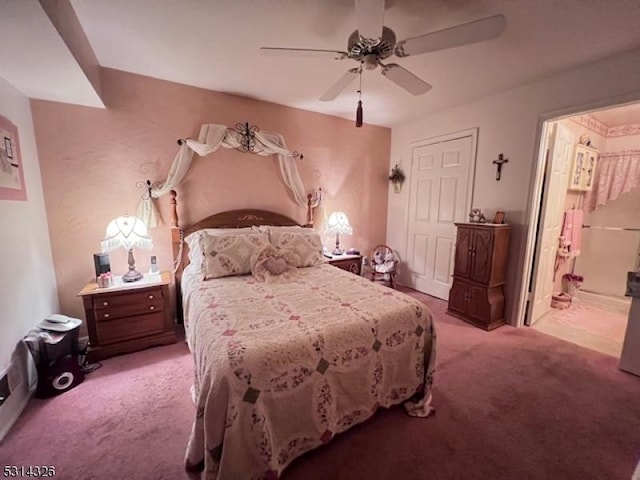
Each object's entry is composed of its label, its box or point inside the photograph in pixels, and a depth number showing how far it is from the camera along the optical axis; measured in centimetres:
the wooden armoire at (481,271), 293
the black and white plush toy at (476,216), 315
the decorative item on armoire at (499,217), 301
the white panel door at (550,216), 287
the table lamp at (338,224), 365
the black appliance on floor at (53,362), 193
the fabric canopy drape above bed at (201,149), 274
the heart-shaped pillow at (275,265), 246
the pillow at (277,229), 288
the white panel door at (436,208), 351
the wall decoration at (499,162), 302
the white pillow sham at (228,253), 243
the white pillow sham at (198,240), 257
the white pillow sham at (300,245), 280
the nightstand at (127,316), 231
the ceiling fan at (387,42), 133
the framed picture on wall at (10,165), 180
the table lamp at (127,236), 234
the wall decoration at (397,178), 430
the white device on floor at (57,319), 214
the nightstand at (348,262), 351
